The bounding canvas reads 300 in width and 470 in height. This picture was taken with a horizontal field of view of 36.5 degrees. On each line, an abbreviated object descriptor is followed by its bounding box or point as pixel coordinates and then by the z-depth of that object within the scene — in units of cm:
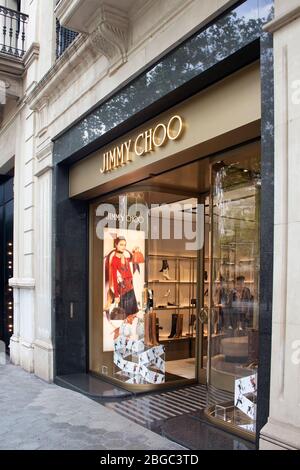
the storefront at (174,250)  459
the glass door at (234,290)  488
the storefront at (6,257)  1104
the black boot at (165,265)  775
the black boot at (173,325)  799
